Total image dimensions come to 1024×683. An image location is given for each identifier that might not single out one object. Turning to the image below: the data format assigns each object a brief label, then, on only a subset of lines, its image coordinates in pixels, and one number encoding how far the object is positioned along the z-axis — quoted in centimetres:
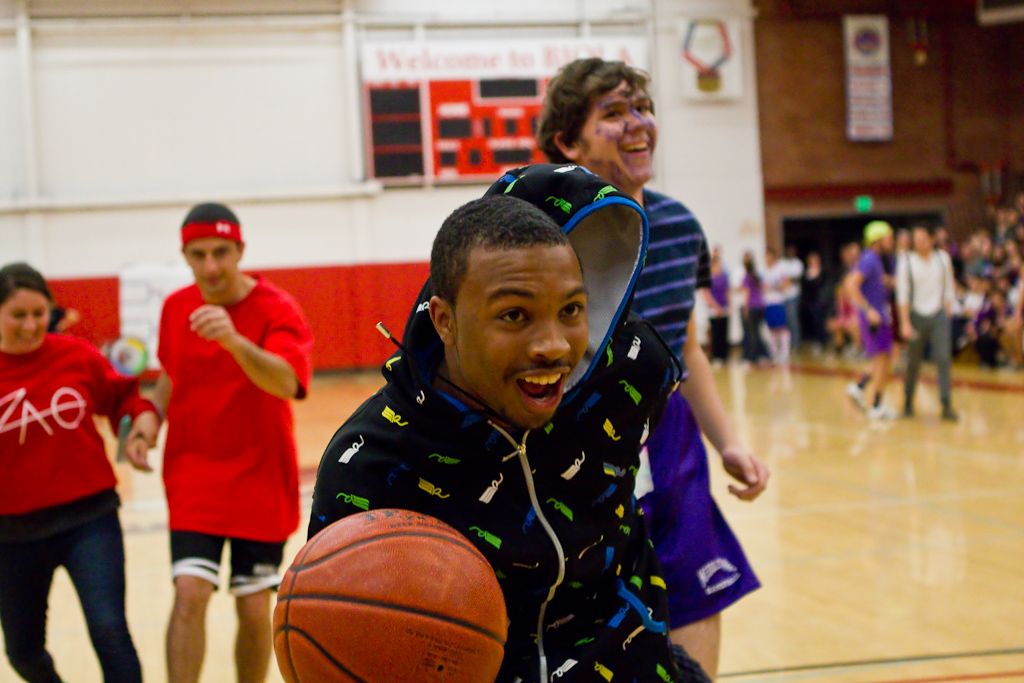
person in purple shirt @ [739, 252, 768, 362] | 1691
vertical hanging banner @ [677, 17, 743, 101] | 1758
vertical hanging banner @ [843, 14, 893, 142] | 1828
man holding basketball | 159
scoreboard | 1622
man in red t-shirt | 328
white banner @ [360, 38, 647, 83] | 1630
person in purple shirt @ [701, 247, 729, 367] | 1673
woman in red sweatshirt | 307
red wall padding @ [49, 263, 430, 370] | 1675
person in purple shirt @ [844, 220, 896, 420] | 980
